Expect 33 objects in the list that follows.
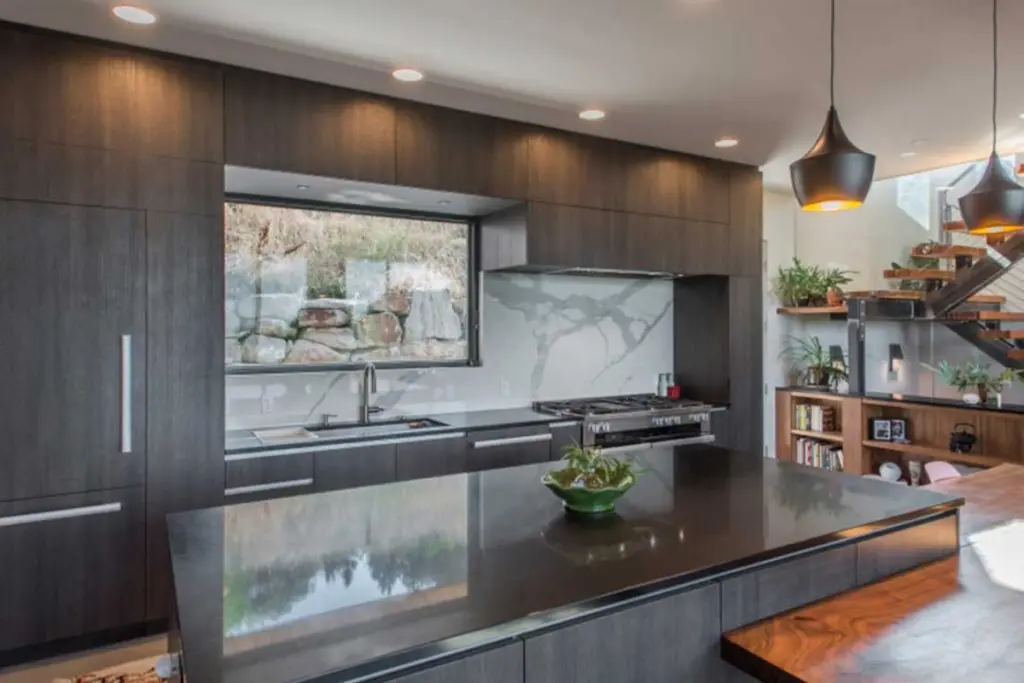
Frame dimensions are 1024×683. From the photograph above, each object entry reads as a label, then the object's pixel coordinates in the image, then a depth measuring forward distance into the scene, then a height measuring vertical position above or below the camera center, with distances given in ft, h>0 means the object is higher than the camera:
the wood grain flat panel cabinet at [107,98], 8.63 +3.40
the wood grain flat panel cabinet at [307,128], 10.03 +3.40
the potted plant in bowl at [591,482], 6.13 -1.39
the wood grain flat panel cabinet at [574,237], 13.00 +2.08
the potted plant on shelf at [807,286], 19.13 +1.53
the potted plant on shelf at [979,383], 14.79 -1.08
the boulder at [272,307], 11.90 +0.59
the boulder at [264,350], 11.90 -0.22
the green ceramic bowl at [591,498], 6.11 -1.52
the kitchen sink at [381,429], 11.37 -1.70
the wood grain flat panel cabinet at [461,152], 11.48 +3.44
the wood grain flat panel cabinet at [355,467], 10.69 -2.17
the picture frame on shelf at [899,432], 15.99 -2.35
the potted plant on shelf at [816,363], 19.36 -0.81
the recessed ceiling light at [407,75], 10.25 +4.20
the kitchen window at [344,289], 11.91 +0.99
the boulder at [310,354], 12.35 -0.30
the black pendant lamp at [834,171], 6.53 +1.69
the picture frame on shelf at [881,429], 16.12 -2.31
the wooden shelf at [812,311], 18.39 +0.76
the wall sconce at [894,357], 22.68 -0.71
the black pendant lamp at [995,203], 8.44 +1.76
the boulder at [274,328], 12.03 +0.19
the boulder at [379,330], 13.14 +0.16
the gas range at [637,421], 13.82 -1.86
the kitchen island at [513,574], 3.84 -1.73
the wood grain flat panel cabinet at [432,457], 11.46 -2.15
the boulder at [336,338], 12.57 +0.00
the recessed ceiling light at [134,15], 8.19 +4.15
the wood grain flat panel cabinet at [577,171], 13.06 +3.49
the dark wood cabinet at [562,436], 13.29 -2.03
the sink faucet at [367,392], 12.91 -1.07
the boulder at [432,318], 13.74 +0.43
